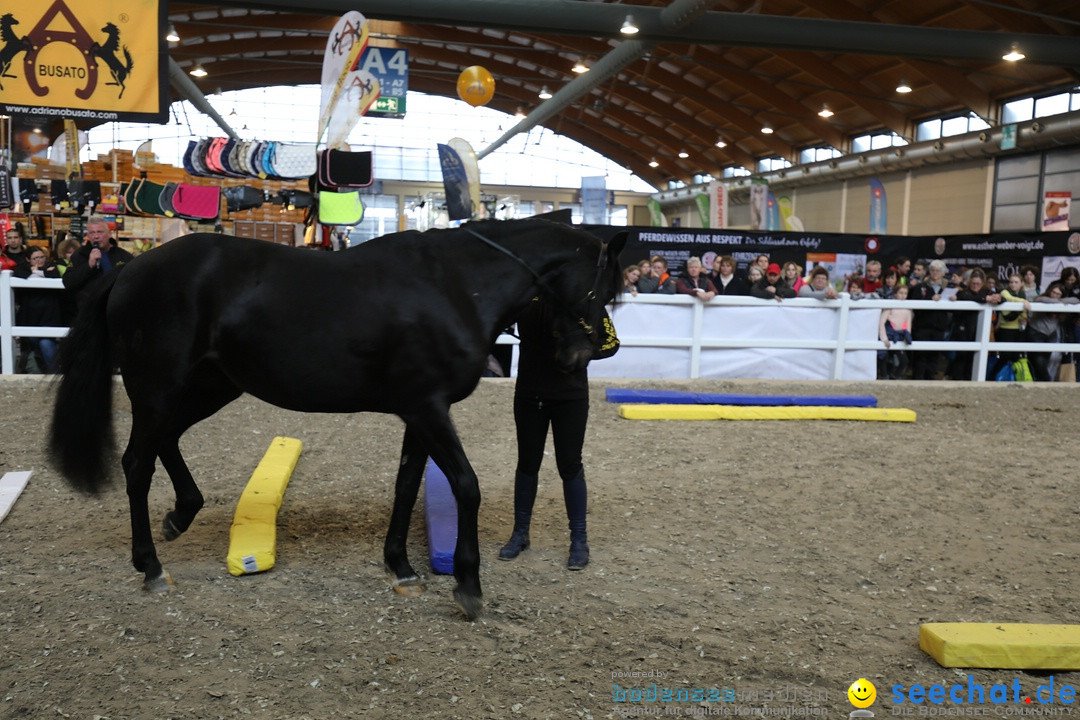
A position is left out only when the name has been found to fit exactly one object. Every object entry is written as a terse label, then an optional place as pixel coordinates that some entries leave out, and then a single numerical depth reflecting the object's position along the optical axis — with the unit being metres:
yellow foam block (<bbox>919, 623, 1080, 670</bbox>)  2.71
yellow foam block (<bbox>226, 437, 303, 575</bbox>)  3.44
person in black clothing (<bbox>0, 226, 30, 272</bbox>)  8.35
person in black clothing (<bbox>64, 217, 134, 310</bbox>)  6.74
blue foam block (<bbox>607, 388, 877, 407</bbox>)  7.90
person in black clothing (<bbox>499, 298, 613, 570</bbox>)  3.62
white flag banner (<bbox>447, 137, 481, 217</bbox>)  11.61
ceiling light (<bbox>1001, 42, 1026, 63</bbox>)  13.80
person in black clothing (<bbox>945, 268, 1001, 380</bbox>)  10.21
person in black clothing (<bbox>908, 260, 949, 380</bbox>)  10.22
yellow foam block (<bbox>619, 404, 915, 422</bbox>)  7.30
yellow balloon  13.98
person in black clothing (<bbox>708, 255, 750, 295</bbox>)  10.09
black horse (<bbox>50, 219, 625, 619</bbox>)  3.22
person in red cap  9.76
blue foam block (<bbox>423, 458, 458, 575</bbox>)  3.54
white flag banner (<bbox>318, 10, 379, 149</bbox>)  7.32
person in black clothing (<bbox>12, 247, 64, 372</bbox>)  8.14
